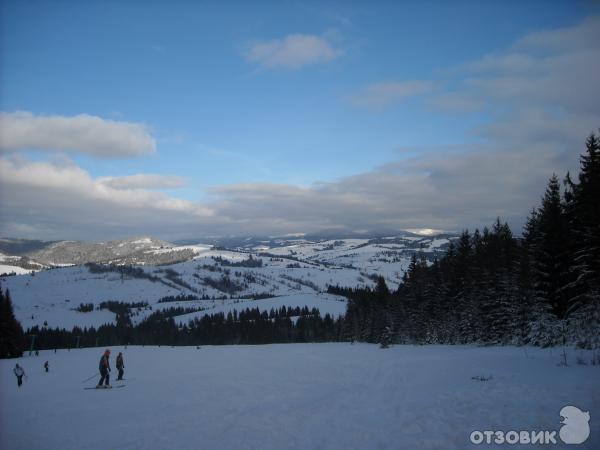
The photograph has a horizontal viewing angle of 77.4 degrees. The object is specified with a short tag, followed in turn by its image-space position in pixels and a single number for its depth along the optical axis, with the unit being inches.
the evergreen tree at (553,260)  1236.5
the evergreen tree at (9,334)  2593.5
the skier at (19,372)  984.7
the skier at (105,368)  873.5
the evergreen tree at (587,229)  1012.5
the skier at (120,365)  990.7
